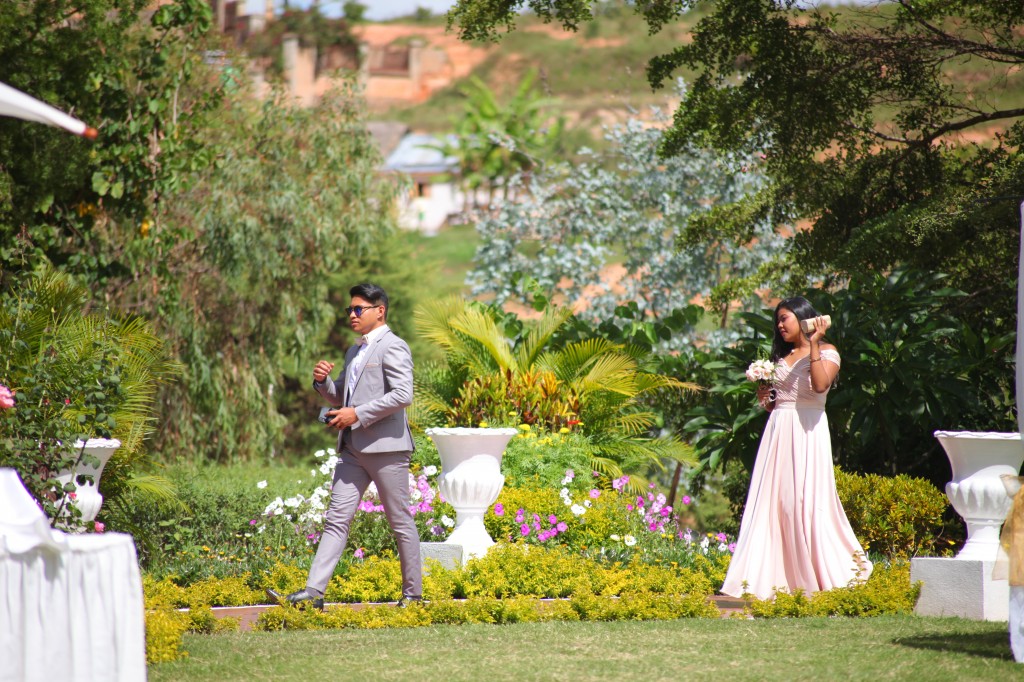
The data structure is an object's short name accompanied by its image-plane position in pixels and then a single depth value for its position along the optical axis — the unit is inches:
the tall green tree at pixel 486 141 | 4671.8
